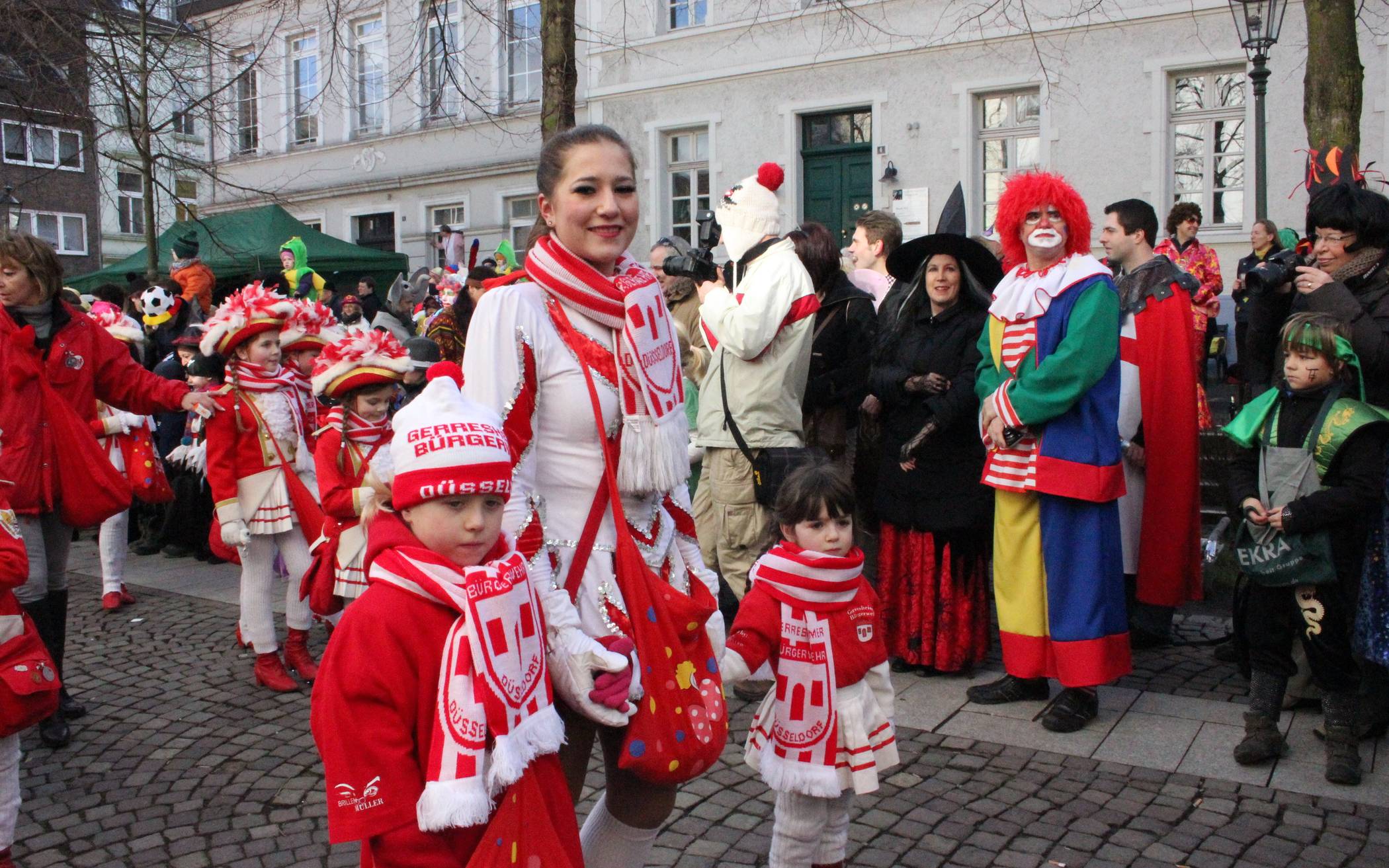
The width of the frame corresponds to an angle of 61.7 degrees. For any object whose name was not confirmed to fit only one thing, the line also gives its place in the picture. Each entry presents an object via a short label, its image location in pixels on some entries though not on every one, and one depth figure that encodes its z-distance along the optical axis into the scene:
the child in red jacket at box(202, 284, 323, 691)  5.67
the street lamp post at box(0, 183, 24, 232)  14.06
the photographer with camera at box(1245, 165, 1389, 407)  4.36
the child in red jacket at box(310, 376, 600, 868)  2.12
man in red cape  5.52
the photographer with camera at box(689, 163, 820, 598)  5.32
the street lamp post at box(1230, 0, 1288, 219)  9.66
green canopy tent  15.62
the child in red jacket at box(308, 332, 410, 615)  4.98
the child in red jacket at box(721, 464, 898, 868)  3.17
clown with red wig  4.66
